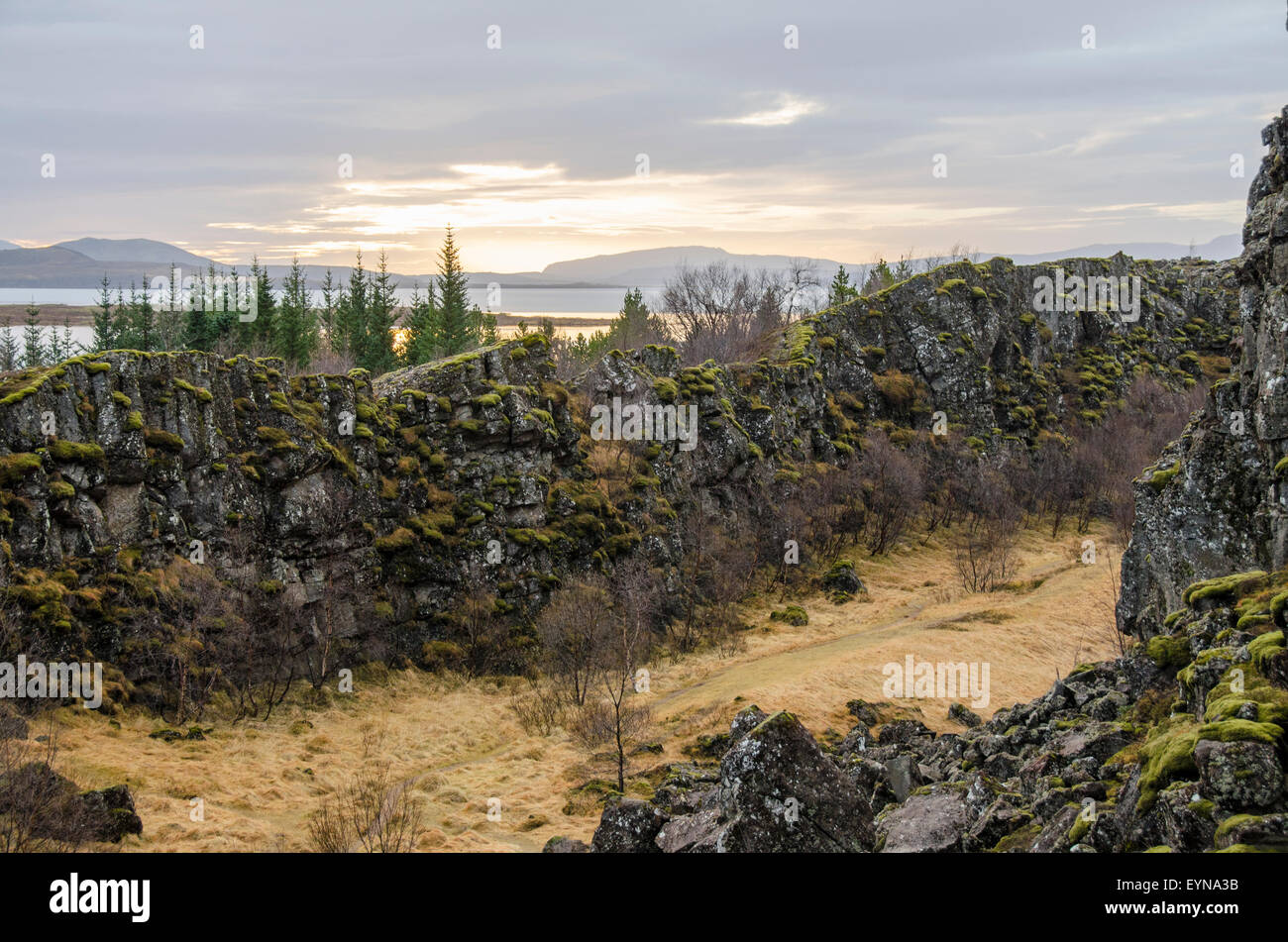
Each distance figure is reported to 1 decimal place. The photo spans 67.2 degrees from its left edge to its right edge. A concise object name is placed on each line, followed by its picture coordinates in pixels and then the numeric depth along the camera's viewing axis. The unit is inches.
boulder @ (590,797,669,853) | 781.3
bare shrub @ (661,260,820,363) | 3545.8
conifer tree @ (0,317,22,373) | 3321.9
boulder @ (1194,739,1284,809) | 447.5
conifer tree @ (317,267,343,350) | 4567.9
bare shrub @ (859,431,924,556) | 2374.5
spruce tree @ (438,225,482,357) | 3245.6
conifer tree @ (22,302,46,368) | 3472.0
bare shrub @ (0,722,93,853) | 781.3
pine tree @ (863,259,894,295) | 4288.9
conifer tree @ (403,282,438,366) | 3302.2
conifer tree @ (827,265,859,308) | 3993.6
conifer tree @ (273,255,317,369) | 3144.7
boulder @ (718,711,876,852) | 685.9
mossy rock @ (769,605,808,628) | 1877.5
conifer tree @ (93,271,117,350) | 3262.8
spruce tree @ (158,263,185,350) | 3393.2
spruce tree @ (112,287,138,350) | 3282.5
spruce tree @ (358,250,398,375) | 3297.2
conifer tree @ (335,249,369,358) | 3506.4
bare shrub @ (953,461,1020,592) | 2139.5
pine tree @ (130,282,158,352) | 3201.3
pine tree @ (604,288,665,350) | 4163.4
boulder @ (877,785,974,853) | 682.8
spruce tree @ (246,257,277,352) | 3090.6
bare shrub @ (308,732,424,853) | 877.8
